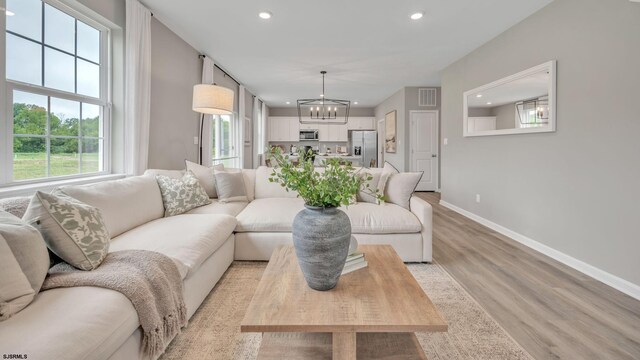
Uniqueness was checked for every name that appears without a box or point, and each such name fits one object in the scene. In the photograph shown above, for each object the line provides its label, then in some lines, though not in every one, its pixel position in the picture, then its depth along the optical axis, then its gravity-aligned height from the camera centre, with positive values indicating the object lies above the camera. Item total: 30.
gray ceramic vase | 1.35 -0.31
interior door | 7.36 +0.67
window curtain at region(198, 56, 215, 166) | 4.77 +0.71
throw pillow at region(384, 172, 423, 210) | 3.09 -0.14
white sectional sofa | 1.02 -0.49
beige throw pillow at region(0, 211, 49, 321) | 1.07 -0.35
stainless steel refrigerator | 10.01 +0.86
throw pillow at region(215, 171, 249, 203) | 3.24 -0.15
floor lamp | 3.37 +0.81
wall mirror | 3.15 +0.84
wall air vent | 7.26 +1.82
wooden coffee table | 1.14 -0.54
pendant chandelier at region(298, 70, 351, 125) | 10.10 +1.99
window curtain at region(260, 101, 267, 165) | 9.44 +1.36
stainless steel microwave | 10.22 +1.27
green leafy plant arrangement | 1.40 -0.04
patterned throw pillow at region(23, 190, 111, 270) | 1.40 -0.27
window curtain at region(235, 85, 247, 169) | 6.93 +1.00
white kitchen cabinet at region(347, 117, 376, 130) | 10.39 +1.68
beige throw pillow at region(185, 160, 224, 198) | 3.36 -0.05
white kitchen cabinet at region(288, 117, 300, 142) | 10.30 +1.45
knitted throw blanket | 1.31 -0.50
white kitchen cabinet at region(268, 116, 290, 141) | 10.34 +1.51
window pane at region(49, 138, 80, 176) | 2.49 +0.11
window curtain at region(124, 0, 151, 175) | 3.04 +0.84
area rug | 1.59 -0.90
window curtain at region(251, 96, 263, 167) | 8.45 +1.15
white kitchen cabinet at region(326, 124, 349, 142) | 10.35 +1.34
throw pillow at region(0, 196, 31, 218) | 1.48 -0.17
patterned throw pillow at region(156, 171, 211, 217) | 2.71 -0.20
